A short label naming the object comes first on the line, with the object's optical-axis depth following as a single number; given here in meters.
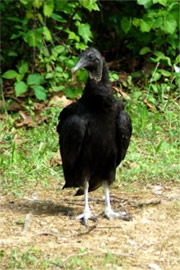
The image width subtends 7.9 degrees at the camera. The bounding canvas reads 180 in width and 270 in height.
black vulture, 9.19
